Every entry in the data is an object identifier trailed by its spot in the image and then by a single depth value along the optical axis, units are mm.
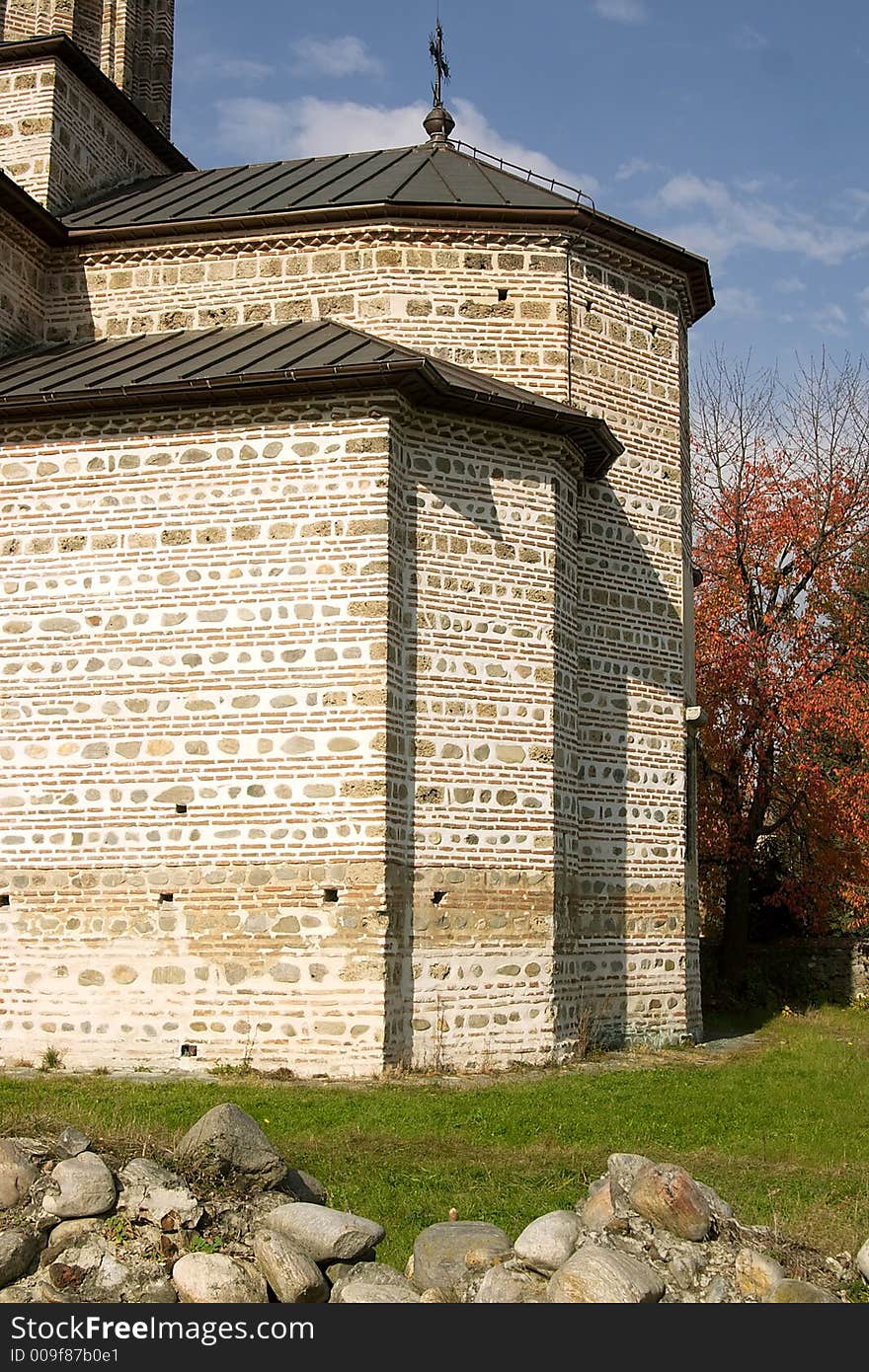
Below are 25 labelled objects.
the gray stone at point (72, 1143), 4941
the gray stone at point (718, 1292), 4152
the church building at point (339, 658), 9695
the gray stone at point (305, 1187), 5180
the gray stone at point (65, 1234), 4441
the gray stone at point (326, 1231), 4492
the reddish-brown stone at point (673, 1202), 4434
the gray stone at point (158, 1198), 4562
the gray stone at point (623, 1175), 4627
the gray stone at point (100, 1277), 4234
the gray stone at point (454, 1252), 4344
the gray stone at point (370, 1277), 4312
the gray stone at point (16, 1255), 4324
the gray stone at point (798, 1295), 4074
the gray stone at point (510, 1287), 4141
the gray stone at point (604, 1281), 4016
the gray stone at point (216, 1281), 4191
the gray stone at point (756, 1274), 4160
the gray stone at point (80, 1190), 4531
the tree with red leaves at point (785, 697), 17359
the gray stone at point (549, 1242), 4289
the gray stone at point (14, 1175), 4566
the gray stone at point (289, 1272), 4258
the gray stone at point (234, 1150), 4887
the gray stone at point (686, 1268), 4262
